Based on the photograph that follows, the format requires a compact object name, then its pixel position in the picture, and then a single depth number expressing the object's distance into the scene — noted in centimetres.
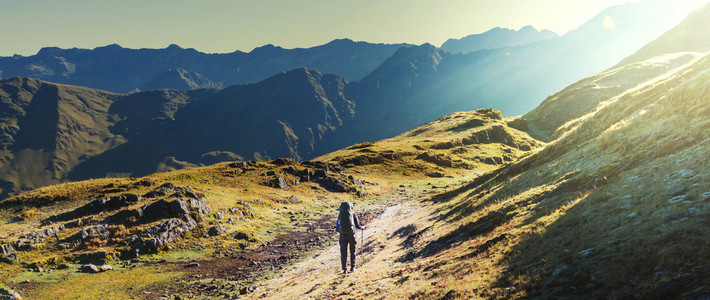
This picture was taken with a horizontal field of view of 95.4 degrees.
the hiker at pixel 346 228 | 2006
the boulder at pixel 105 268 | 2890
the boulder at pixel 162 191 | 4509
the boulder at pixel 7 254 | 2734
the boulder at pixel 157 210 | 3797
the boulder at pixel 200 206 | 4162
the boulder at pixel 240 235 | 3998
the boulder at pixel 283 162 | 8327
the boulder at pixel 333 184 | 7156
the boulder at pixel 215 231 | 3916
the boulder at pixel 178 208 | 3903
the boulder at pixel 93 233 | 3241
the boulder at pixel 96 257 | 2984
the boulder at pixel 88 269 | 2830
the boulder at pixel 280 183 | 6588
